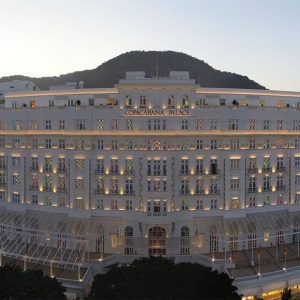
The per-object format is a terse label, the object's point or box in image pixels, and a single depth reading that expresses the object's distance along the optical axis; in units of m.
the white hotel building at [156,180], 57.50
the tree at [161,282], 36.56
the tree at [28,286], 35.97
